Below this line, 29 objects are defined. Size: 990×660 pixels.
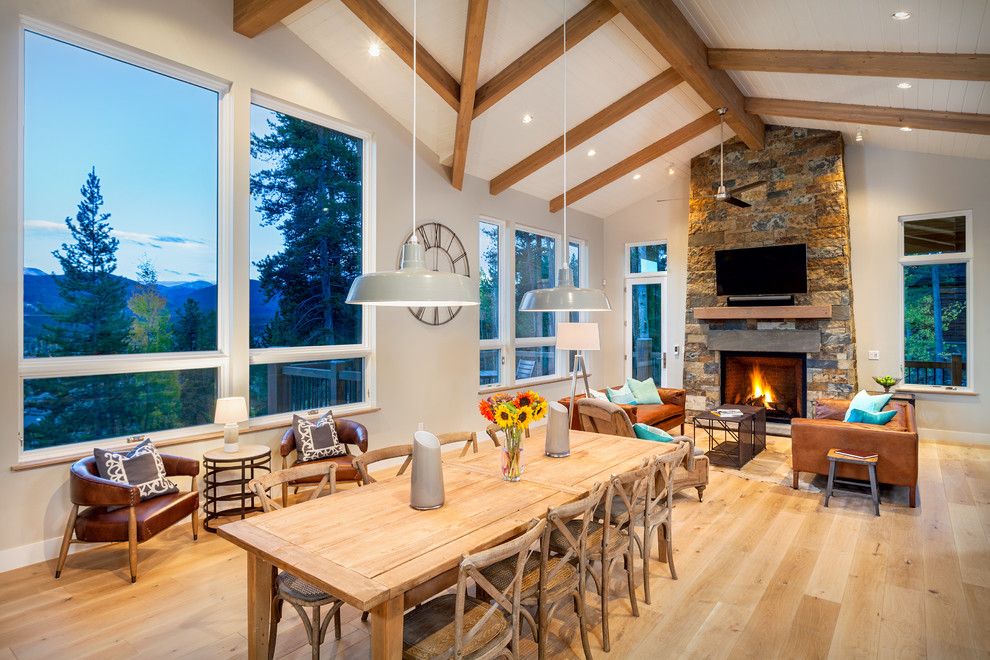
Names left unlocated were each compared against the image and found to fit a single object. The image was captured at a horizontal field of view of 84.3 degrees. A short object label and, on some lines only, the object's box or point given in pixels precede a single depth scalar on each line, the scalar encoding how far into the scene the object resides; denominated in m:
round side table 3.87
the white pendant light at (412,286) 1.81
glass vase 2.67
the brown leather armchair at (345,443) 4.10
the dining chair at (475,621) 1.71
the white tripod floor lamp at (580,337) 6.11
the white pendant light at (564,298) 2.77
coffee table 5.62
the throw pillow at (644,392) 6.71
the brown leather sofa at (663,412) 5.94
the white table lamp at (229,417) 3.99
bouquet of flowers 2.61
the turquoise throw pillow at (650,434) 4.48
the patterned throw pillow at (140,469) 3.37
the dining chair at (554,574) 2.11
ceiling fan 6.33
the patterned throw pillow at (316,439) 4.37
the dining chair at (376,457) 2.87
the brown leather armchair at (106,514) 3.13
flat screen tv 7.17
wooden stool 4.22
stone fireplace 6.96
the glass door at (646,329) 8.71
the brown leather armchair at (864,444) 4.26
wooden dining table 1.68
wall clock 5.99
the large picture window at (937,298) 6.56
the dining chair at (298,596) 2.10
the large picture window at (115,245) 3.46
